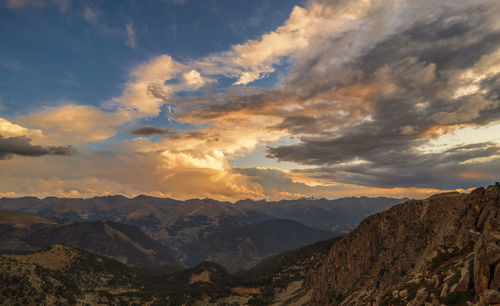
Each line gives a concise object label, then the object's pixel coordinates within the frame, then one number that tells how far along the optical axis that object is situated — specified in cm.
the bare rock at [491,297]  4147
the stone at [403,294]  7269
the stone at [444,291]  5500
